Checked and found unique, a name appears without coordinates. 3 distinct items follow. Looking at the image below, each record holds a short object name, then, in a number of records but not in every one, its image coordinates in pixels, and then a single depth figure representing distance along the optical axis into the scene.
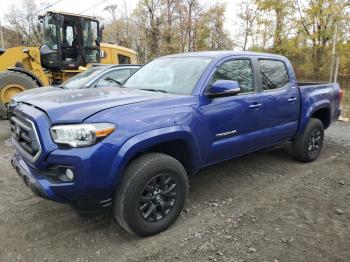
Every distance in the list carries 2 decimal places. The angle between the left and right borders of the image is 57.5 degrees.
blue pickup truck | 2.70
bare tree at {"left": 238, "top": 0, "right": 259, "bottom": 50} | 25.55
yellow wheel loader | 9.95
